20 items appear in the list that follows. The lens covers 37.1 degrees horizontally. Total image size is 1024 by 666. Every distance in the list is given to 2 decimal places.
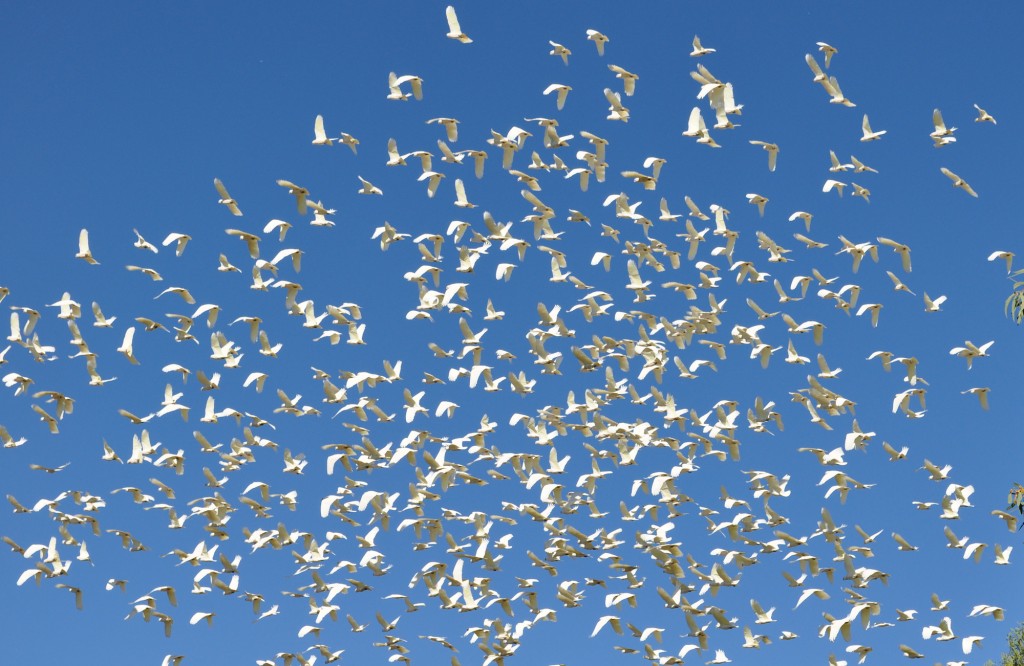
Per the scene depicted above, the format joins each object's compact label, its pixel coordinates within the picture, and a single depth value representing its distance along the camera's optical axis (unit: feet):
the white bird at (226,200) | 96.48
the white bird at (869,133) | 94.38
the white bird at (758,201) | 97.30
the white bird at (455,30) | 87.61
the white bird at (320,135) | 94.79
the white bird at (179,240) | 99.04
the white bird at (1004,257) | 93.15
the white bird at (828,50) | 89.04
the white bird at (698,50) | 87.56
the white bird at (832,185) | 96.17
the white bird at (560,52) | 91.04
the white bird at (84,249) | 97.04
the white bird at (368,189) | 96.11
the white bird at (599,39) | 91.20
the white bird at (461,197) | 99.17
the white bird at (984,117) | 89.30
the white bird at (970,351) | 92.99
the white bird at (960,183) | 93.25
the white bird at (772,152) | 96.99
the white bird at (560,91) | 94.15
